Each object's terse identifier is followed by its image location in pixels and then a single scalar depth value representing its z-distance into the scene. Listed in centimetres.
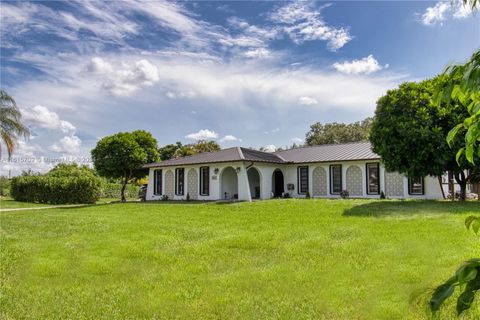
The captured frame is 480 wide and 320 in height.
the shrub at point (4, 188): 4191
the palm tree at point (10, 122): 2205
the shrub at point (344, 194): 2436
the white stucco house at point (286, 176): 2352
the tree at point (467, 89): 161
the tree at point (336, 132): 5009
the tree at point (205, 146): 4669
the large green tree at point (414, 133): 1631
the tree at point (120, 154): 2931
